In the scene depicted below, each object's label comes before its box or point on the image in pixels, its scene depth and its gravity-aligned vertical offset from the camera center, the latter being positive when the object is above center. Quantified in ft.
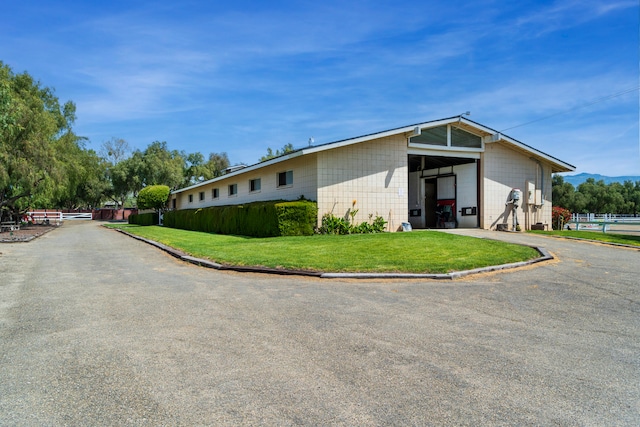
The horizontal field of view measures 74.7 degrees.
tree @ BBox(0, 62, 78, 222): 86.07 +13.82
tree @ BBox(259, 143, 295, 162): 213.81 +34.36
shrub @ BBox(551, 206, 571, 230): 74.74 -0.68
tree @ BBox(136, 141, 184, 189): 190.49 +20.65
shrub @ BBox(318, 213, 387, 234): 55.01 -1.36
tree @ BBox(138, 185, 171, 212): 131.03 +6.01
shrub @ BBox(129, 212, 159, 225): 123.75 -0.80
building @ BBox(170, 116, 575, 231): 56.44 +6.04
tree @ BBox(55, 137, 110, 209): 110.93 +14.42
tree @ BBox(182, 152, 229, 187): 211.41 +27.08
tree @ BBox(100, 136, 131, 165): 222.28 +34.13
